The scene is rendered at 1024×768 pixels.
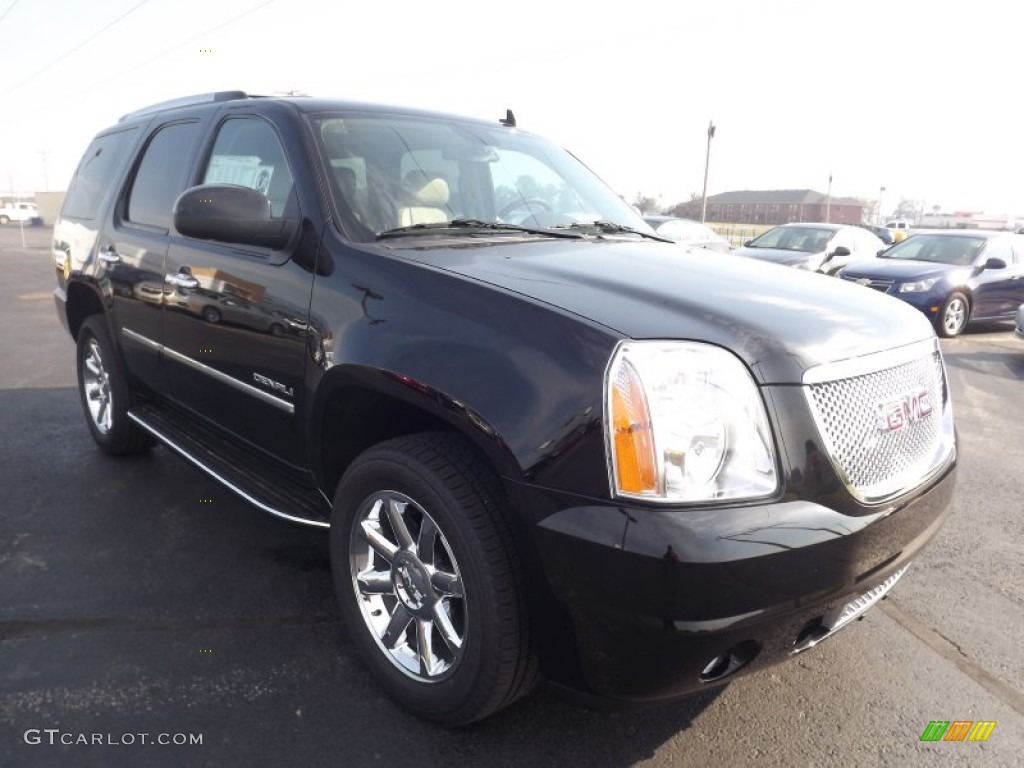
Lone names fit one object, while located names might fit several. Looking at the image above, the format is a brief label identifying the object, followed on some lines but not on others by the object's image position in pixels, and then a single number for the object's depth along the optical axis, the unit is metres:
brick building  108.56
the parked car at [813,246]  12.93
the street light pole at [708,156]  27.06
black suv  1.90
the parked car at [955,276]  11.06
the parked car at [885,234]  37.97
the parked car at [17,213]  57.09
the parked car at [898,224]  61.96
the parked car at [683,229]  13.12
